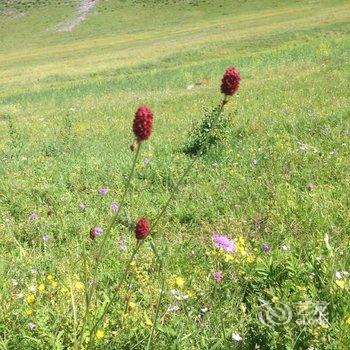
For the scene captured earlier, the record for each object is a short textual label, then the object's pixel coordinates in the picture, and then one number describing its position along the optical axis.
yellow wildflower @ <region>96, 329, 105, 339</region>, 3.03
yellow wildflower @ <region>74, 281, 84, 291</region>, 3.94
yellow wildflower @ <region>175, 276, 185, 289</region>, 3.60
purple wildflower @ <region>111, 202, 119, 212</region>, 5.84
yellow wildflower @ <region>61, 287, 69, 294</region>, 3.80
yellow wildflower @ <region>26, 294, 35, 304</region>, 3.65
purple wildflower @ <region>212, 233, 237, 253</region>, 4.04
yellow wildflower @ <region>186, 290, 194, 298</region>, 3.67
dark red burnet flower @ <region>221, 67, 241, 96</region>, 2.28
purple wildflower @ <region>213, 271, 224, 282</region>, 3.72
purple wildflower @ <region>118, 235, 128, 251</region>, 4.75
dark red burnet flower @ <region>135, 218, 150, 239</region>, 2.37
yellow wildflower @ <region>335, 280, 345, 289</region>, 3.05
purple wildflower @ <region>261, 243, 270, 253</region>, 4.00
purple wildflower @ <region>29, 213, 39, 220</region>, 5.75
